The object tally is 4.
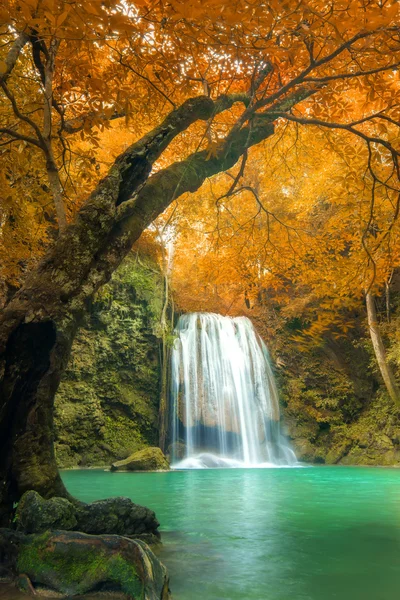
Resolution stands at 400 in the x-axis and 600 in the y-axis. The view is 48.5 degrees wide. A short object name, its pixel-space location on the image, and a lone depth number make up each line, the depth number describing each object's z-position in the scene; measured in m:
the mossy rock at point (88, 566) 2.48
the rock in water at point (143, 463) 11.31
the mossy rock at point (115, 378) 13.30
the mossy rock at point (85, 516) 3.02
